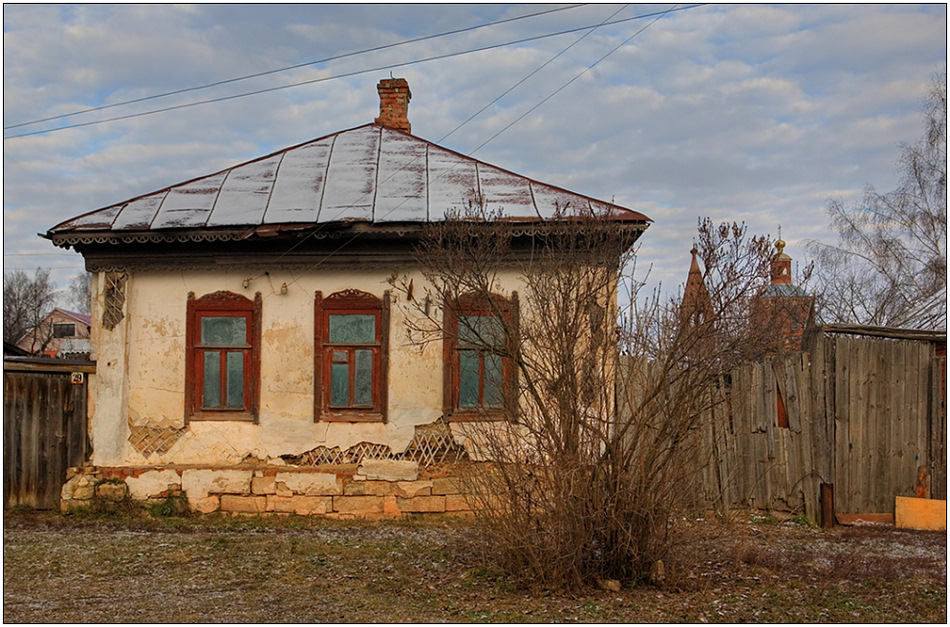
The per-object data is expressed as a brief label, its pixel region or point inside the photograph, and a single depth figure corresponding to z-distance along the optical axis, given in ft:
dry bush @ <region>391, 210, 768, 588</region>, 18.42
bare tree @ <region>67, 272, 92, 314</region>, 208.49
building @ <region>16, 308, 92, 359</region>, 128.06
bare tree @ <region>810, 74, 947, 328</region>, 66.90
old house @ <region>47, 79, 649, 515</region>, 30.71
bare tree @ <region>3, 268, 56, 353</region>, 149.38
